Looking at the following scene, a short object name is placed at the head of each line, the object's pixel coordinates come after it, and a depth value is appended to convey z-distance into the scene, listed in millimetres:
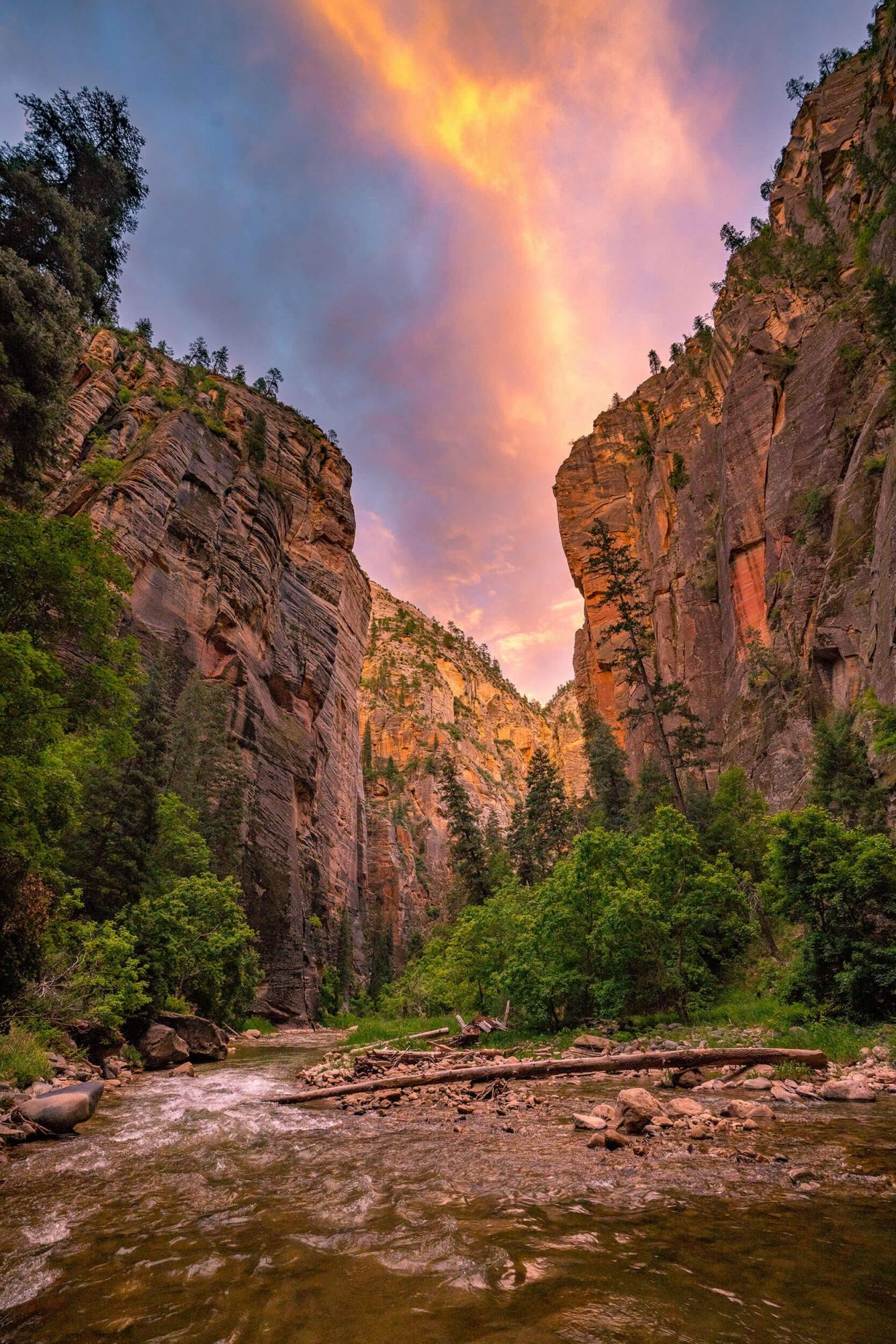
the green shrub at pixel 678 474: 56281
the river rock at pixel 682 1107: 7164
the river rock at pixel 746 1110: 7035
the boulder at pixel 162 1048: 15688
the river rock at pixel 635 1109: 6887
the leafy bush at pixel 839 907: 11984
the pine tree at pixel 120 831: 20641
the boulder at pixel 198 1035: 17672
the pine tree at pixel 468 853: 37250
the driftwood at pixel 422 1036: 19980
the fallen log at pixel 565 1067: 10312
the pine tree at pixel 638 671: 30516
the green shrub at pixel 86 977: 12398
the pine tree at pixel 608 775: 42875
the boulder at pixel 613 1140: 6332
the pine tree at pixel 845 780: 18752
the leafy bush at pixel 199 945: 18844
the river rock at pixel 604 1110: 7672
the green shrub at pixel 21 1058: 9539
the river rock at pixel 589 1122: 7316
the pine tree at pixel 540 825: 45719
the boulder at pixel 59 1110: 7797
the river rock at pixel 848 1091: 7668
